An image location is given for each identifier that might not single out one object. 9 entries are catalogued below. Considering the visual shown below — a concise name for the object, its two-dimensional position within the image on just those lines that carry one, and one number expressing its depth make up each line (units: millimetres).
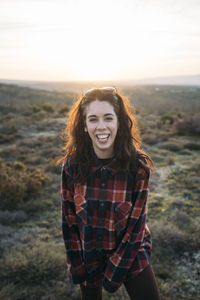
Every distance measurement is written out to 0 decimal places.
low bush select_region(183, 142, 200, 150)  9267
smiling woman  1740
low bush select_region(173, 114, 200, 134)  11812
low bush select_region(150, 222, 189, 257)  3434
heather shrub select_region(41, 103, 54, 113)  21925
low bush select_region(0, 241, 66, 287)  2875
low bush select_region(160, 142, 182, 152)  9211
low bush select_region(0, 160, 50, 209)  4707
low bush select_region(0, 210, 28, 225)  4168
